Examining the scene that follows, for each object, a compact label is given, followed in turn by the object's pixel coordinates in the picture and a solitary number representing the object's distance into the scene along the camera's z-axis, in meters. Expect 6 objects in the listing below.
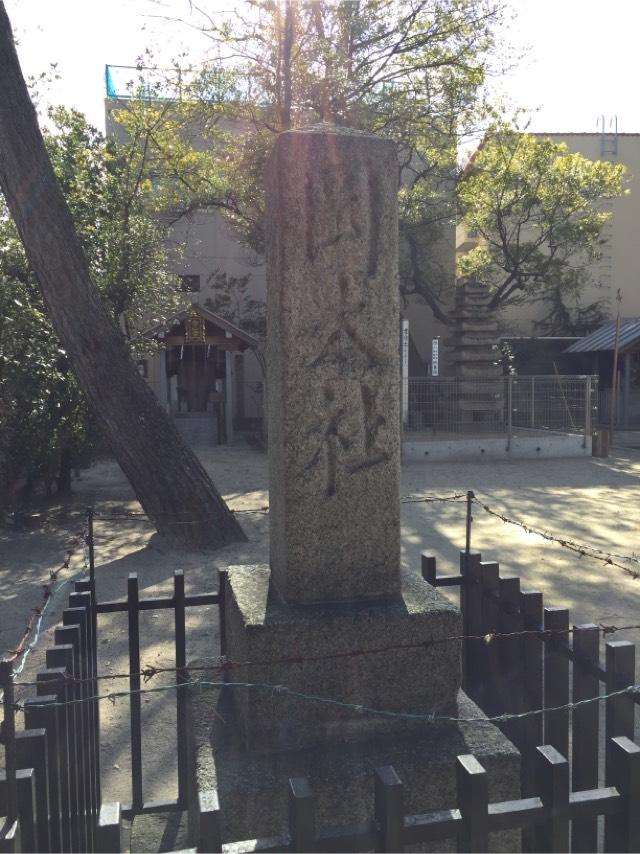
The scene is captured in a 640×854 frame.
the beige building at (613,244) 28.25
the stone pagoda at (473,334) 22.08
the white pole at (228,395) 20.25
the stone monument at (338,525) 2.71
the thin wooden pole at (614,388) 20.87
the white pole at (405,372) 15.30
